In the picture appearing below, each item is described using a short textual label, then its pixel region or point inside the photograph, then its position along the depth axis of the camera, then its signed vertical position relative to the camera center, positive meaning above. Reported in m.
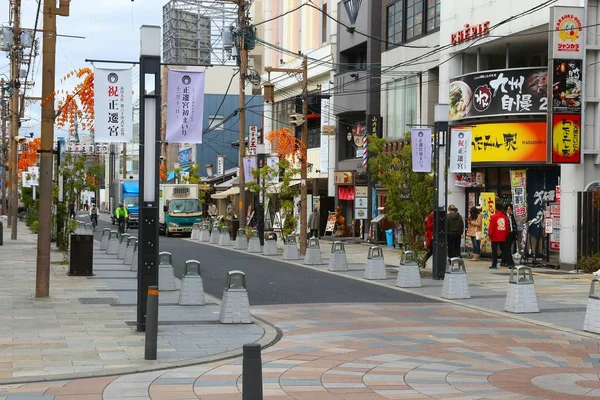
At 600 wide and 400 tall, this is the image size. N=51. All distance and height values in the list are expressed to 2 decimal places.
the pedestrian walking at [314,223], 40.35 -1.04
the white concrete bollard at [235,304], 14.35 -1.65
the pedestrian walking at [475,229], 30.19 -0.92
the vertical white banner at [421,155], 23.56 +1.17
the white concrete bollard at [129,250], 27.08 -1.61
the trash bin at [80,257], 22.59 -1.49
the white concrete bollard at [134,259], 25.42 -1.76
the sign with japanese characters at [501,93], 28.58 +3.50
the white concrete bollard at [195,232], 48.24 -1.80
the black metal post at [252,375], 6.48 -1.24
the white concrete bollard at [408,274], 21.28 -1.70
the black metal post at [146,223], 13.14 -0.37
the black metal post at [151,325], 10.84 -1.50
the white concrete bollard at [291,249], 31.02 -1.68
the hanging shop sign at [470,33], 30.48 +5.78
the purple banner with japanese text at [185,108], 13.59 +1.33
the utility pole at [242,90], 39.75 +4.80
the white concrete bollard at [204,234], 45.38 -1.78
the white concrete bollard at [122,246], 30.08 -1.64
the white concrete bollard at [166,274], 19.72 -1.66
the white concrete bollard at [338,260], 26.14 -1.71
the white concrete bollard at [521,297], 16.48 -1.70
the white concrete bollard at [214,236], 42.97 -1.77
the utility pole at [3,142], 63.41 +4.20
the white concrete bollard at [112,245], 32.97 -1.74
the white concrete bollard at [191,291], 16.69 -1.69
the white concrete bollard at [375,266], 23.27 -1.68
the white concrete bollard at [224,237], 40.16 -1.70
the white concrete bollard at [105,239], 34.62 -1.62
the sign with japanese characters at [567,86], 25.62 +3.24
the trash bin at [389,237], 38.74 -1.54
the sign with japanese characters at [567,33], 25.38 +4.67
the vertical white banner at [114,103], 14.14 +1.45
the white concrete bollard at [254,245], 35.31 -1.79
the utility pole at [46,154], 17.38 +0.79
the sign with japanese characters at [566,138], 25.61 +1.79
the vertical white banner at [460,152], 23.72 +1.28
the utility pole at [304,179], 32.56 +0.72
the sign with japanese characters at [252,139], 49.09 +3.22
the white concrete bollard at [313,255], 28.64 -1.73
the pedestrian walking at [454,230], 25.44 -0.80
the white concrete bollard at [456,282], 18.94 -1.67
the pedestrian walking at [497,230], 26.47 -0.83
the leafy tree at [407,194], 24.20 +0.17
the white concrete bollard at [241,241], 37.50 -1.74
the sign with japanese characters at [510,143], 28.62 +1.89
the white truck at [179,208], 53.28 -0.60
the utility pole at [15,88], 44.81 +5.45
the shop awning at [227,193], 58.06 +0.34
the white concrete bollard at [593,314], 14.00 -1.70
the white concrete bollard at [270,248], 33.69 -1.80
